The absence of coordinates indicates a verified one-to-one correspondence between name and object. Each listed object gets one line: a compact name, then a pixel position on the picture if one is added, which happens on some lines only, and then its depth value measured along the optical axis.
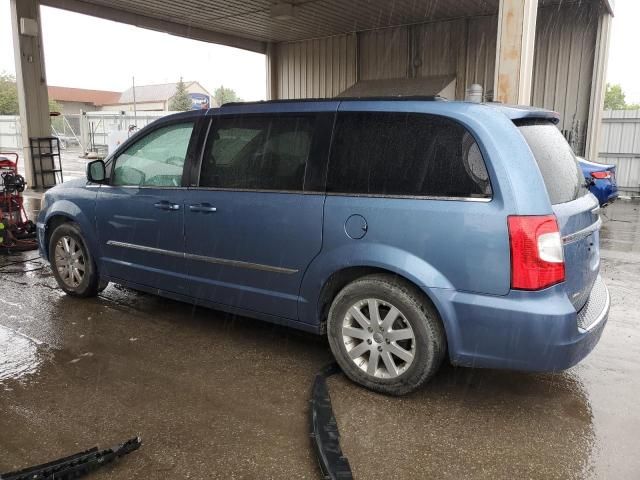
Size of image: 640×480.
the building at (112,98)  62.94
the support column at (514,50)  6.57
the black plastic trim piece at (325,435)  2.53
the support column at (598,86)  14.03
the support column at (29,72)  13.16
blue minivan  2.89
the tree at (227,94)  94.86
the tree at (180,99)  61.29
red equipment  7.02
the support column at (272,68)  20.23
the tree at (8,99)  55.81
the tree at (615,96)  86.00
